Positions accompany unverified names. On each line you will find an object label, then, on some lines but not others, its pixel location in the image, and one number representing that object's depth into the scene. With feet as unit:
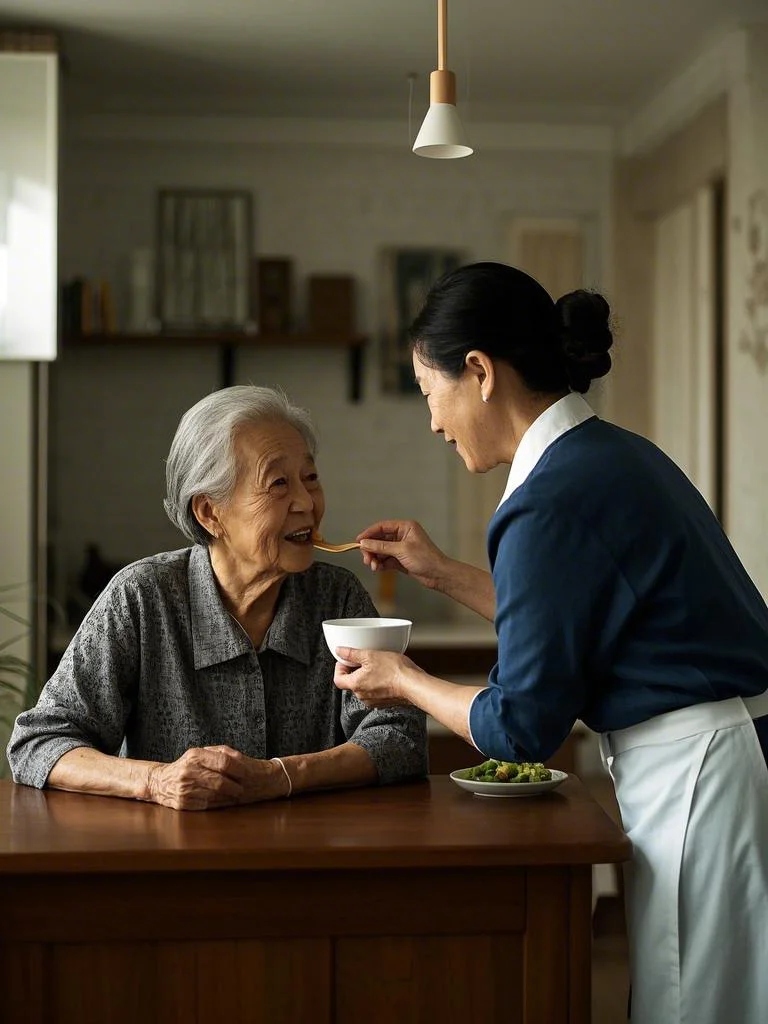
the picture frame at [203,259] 17.42
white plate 6.04
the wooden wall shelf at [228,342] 16.94
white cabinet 13.97
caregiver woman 5.28
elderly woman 6.20
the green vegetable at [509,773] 6.18
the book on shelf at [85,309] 16.57
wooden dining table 5.20
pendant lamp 8.54
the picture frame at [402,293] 17.97
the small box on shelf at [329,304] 17.49
